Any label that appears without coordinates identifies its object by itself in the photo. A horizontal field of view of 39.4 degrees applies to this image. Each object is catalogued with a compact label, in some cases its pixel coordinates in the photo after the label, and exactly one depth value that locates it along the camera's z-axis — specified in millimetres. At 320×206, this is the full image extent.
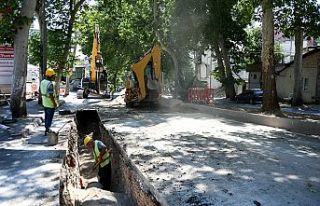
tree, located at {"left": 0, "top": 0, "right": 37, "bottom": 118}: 16219
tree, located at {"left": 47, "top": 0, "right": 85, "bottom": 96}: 29375
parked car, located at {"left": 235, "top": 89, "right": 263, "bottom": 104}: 38719
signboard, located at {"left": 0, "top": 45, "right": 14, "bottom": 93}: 22406
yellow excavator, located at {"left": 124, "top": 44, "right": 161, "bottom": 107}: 23750
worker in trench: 8414
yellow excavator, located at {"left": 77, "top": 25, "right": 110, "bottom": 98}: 30011
